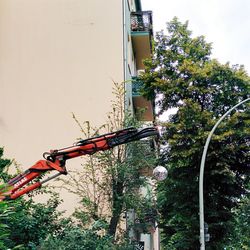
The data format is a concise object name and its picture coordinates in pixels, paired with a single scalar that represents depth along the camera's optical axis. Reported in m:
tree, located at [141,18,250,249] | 18.02
